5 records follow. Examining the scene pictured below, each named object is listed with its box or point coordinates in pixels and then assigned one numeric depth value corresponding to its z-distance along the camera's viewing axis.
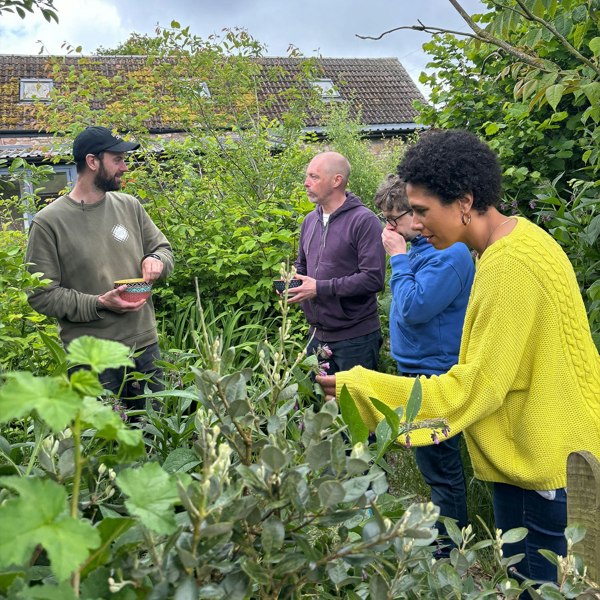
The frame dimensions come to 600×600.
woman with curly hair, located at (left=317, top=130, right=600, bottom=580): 1.87
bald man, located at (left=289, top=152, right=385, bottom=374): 4.23
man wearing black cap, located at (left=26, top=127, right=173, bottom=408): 3.55
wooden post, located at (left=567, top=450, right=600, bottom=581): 1.43
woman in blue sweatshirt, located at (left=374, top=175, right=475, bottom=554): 3.21
